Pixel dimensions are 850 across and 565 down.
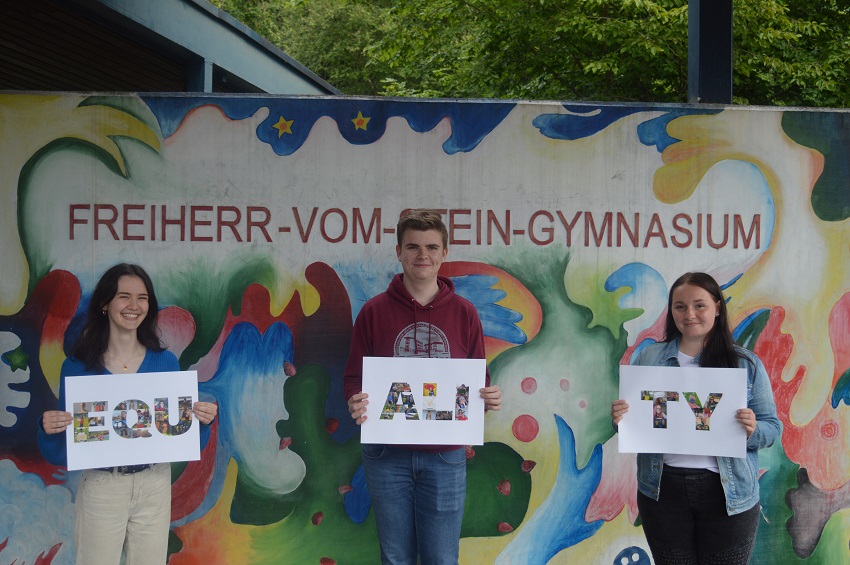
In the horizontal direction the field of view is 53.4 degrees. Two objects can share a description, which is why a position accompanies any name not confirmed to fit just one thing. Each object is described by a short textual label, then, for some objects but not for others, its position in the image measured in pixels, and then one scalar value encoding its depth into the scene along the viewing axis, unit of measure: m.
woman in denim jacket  3.34
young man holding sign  3.59
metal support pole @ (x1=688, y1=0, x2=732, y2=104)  4.65
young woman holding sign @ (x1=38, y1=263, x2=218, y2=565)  3.59
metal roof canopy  7.18
